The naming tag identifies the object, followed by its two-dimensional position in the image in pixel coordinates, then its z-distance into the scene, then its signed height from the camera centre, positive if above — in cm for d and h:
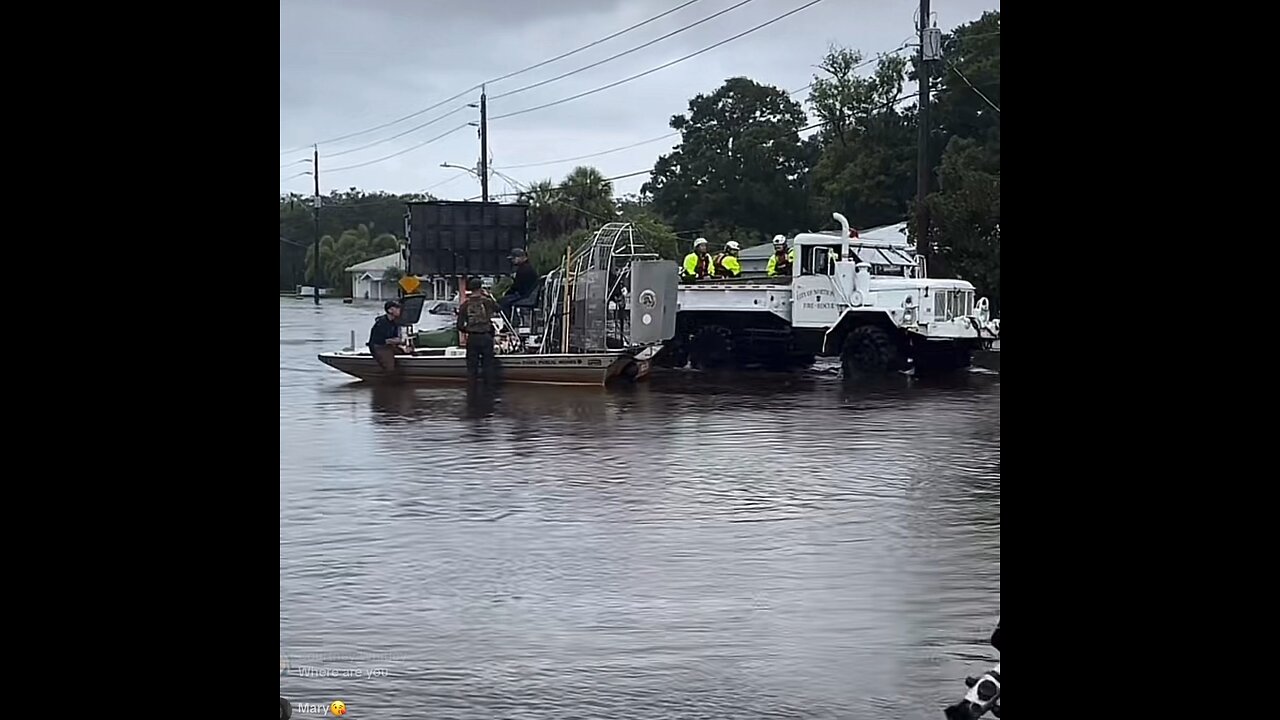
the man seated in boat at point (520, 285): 1912 +54
